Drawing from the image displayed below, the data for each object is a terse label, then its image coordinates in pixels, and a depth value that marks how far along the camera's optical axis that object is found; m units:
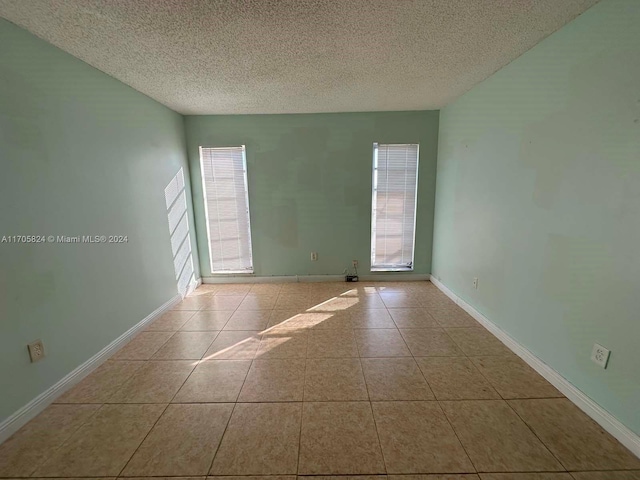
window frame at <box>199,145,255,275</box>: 3.60
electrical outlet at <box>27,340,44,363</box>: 1.57
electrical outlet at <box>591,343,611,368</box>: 1.44
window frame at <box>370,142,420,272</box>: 3.58
